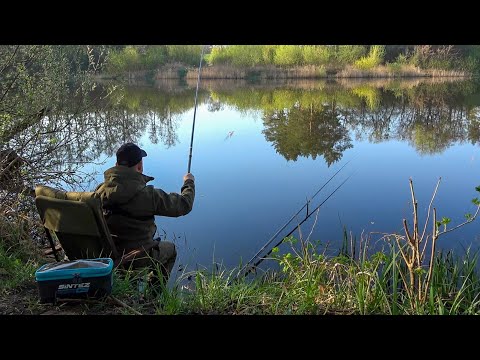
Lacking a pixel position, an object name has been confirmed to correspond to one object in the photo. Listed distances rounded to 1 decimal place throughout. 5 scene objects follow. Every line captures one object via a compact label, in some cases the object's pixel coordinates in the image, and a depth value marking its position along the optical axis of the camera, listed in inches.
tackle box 93.7
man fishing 129.5
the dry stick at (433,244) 96.9
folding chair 118.6
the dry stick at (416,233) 98.8
